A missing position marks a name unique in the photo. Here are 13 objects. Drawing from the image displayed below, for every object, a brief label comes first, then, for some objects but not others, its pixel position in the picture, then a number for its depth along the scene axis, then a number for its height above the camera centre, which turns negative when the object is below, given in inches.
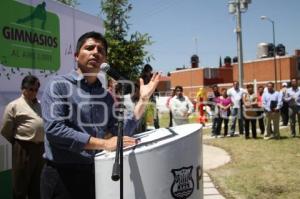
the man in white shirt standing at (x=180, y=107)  462.0 -7.2
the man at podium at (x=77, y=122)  100.7 -4.5
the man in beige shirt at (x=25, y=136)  212.8 -15.4
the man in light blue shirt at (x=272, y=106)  561.6 -9.6
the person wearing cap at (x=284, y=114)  716.8 -25.4
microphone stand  87.9 -11.3
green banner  206.7 +32.6
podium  94.5 -14.5
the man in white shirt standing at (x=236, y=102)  606.9 -4.1
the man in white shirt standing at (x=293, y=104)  586.9 -7.9
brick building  1924.2 +125.3
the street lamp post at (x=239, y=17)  792.9 +144.7
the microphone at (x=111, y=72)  98.3 +6.4
